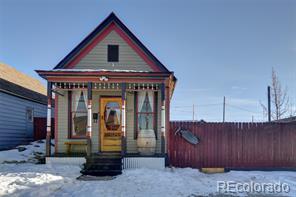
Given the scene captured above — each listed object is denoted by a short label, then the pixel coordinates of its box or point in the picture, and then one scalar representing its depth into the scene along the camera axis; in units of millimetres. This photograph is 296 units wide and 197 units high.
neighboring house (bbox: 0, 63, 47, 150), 14320
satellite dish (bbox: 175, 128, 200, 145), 11891
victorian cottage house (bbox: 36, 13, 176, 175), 12047
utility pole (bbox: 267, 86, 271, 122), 20331
